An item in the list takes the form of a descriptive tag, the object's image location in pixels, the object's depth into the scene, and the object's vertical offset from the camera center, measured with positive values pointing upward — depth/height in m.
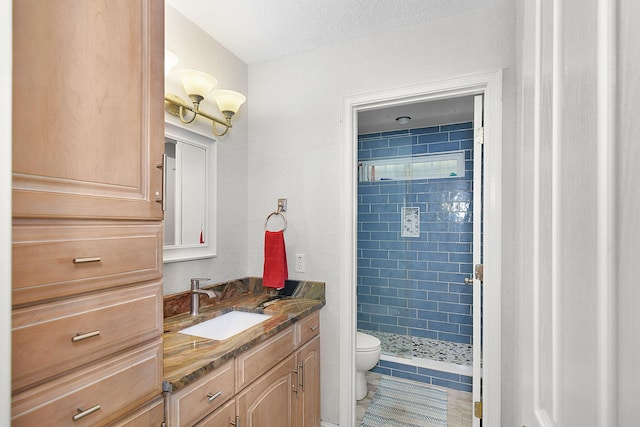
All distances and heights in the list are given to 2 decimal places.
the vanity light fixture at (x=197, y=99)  1.73 +0.66
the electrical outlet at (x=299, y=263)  2.18 -0.31
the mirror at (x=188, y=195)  1.78 +0.11
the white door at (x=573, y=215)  0.33 +0.00
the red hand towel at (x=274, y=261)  2.08 -0.29
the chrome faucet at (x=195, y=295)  1.77 -0.43
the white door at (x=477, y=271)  1.75 -0.29
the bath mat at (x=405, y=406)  2.20 -1.37
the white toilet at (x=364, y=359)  2.41 -1.05
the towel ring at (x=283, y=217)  2.21 -0.02
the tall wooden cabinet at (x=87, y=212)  0.72 +0.00
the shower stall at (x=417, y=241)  3.22 -0.26
